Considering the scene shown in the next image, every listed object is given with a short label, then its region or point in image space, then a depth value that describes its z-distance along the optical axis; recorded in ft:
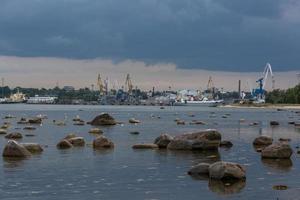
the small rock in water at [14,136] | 227.05
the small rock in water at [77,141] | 188.65
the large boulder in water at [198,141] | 170.50
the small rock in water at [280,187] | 101.55
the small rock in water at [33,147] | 162.81
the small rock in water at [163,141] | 180.45
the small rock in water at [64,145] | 182.50
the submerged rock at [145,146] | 180.83
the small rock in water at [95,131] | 265.13
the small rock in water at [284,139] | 219.41
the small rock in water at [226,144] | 192.30
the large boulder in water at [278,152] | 147.43
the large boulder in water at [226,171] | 109.50
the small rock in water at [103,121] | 354.60
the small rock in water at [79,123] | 359.09
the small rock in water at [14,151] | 149.59
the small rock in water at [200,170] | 117.89
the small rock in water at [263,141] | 199.21
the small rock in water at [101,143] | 183.42
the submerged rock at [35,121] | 380.00
